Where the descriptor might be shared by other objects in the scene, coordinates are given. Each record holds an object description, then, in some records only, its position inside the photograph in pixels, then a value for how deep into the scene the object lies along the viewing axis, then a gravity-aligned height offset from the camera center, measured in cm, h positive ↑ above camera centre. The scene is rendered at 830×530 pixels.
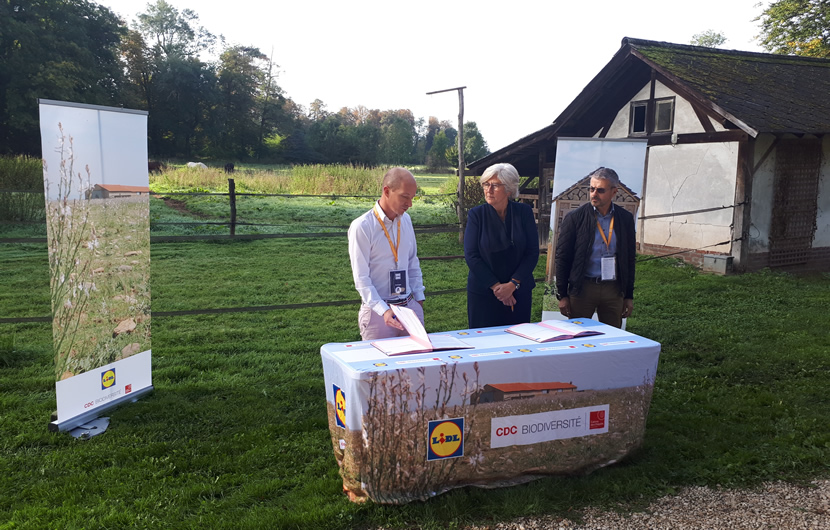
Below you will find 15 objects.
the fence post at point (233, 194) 1344 -14
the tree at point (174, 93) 4731 +725
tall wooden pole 1327 +31
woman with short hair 409 -40
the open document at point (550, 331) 352 -81
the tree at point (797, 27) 2738 +780
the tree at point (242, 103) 5044 +711
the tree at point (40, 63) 3169 +648
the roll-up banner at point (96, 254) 404 -48
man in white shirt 348 -38
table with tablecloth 300 -111
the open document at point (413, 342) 321 -81
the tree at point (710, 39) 5866 +1494
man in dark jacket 431 -45
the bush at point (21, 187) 1362 -7
